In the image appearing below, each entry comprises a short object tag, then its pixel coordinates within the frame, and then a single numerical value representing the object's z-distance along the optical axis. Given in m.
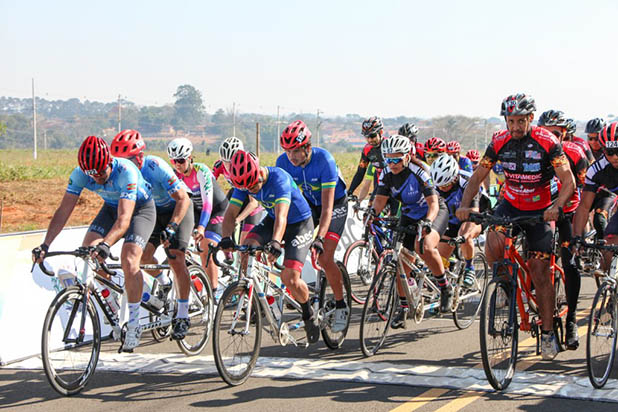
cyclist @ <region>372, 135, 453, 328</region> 8.18
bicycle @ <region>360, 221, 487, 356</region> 7.50
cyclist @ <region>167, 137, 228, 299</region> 8.91
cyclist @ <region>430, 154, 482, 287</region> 9.23
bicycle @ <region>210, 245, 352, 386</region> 6.30
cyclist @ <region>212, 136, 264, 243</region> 9.27
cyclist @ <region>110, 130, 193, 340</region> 7.56
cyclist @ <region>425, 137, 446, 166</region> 11.28
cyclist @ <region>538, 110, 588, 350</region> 7.08
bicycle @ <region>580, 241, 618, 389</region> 6.10
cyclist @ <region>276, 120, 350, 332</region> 7.82
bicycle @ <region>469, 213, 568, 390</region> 6.09
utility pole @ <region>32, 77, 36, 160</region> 64.50
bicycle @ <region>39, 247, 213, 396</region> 6.15
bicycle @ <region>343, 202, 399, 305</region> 11.12
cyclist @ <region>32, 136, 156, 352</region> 6.68
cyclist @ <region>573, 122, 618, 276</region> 6.66
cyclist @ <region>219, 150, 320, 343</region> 6.71
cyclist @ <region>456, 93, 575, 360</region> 6.64
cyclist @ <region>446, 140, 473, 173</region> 11.19
